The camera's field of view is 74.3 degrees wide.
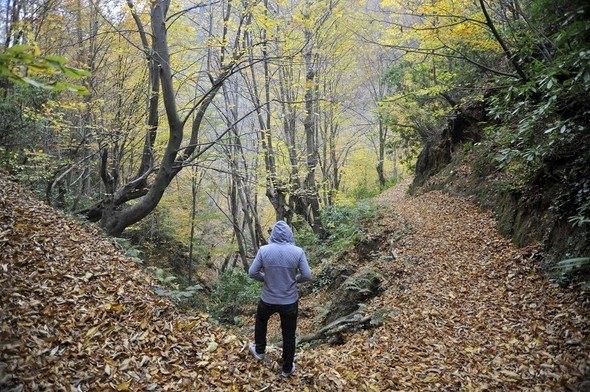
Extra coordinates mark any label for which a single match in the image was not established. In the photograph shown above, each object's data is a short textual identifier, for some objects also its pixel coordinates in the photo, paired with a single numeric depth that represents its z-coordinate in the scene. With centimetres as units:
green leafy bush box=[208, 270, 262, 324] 1443
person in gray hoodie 513
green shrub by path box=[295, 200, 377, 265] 1457
